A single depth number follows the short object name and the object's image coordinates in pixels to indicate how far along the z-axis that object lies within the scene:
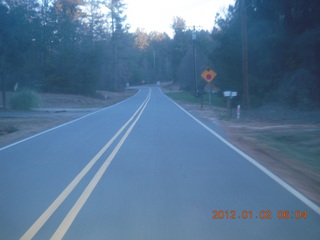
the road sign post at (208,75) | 33.19
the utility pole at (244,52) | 26.98
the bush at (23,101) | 37.31
